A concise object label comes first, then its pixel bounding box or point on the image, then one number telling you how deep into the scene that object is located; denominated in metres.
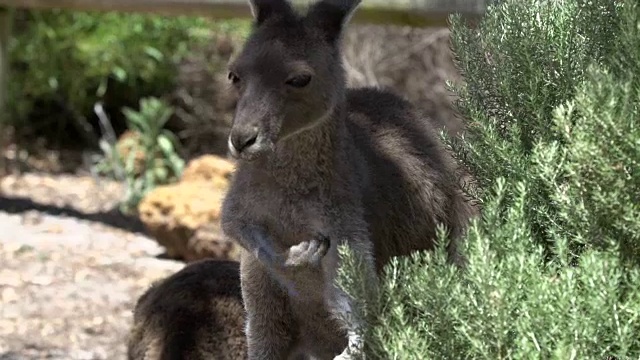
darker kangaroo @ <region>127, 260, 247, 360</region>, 10.05
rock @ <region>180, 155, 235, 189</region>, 16.80
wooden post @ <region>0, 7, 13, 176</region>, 19.12
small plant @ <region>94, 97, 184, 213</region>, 20.33
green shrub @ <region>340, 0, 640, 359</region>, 5.68
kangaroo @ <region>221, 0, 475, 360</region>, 8.07
